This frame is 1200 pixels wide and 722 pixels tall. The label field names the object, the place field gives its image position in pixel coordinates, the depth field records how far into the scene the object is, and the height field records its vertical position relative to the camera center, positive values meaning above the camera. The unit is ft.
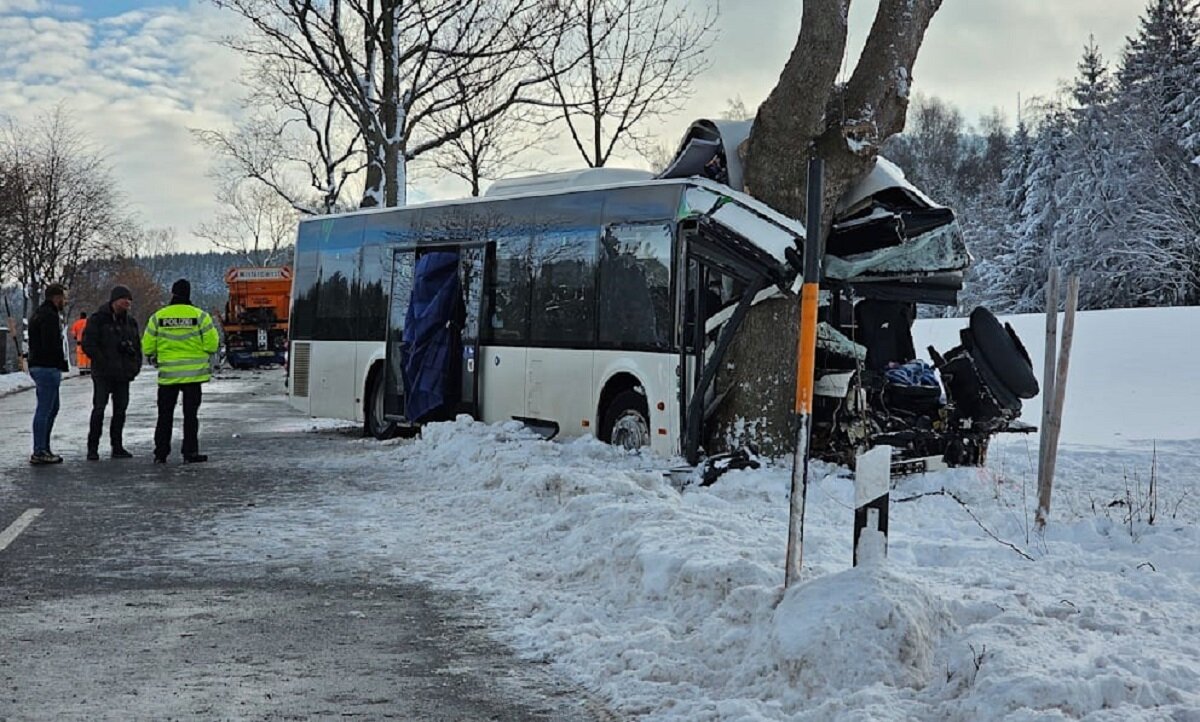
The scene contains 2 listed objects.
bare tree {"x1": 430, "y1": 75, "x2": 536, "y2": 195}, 109.79 +16.95
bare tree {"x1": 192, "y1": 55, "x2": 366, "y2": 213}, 110.93 +16.83
